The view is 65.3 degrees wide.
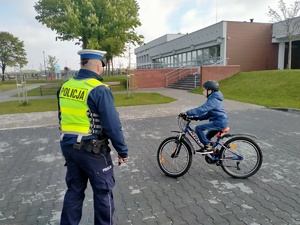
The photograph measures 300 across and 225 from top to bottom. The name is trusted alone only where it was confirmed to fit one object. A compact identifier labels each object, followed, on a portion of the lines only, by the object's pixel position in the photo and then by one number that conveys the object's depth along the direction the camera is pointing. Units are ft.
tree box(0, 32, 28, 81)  159.97
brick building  78.59
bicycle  12.37
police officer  7.13
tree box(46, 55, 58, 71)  201.46
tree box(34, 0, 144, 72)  61.26
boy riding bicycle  11.94
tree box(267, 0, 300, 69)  70.33
